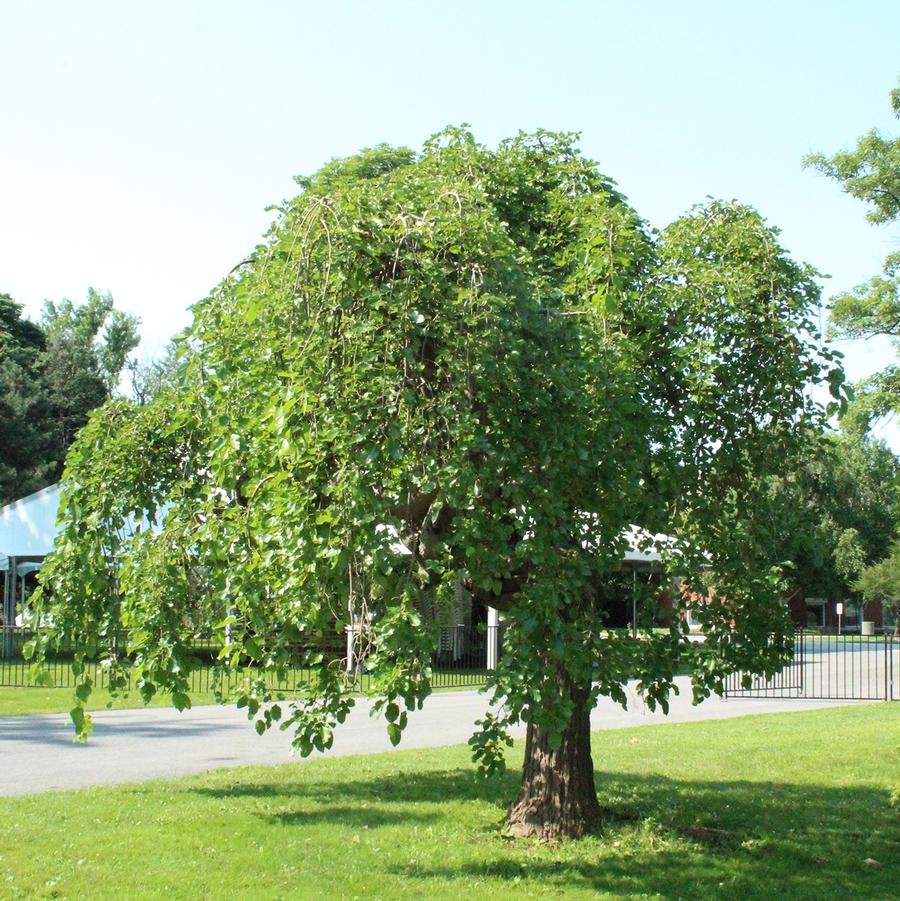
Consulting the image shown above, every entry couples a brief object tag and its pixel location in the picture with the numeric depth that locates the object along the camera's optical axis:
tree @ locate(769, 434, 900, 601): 8.06
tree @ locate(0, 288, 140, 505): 39.28
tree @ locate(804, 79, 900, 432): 19.62
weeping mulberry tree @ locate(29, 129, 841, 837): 5.83
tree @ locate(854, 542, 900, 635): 55.00
